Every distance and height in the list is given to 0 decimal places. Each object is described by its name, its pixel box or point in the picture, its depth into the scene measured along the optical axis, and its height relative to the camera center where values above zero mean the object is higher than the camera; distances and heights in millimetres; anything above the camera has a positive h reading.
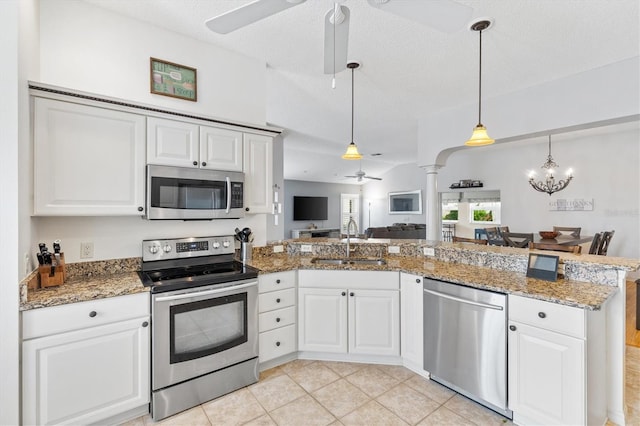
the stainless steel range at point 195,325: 1982 -789
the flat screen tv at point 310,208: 9664 +133
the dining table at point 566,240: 4629 -444
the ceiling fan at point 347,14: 1530 +1044
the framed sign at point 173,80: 2498 +1109
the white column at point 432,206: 4539 +91
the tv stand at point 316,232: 9688 -660
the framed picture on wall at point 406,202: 9188 +313
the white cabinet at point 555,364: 1650 -861
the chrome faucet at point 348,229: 3057 -175
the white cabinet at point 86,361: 1637 -857
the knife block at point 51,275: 1848 -387
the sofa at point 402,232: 7152 -487
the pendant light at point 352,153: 3362 +651
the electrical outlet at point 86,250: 2217 -277
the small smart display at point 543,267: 2121 -387
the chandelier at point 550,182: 5676 +606
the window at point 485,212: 7326 +4
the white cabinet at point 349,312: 2596 -856
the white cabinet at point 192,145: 2283 +532
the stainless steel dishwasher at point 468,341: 1966 -893
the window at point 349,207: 10828 +182
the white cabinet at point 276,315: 2514 -866
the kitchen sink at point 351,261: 2945 -477
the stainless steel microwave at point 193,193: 2258 +148
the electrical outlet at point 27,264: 1733 -302
